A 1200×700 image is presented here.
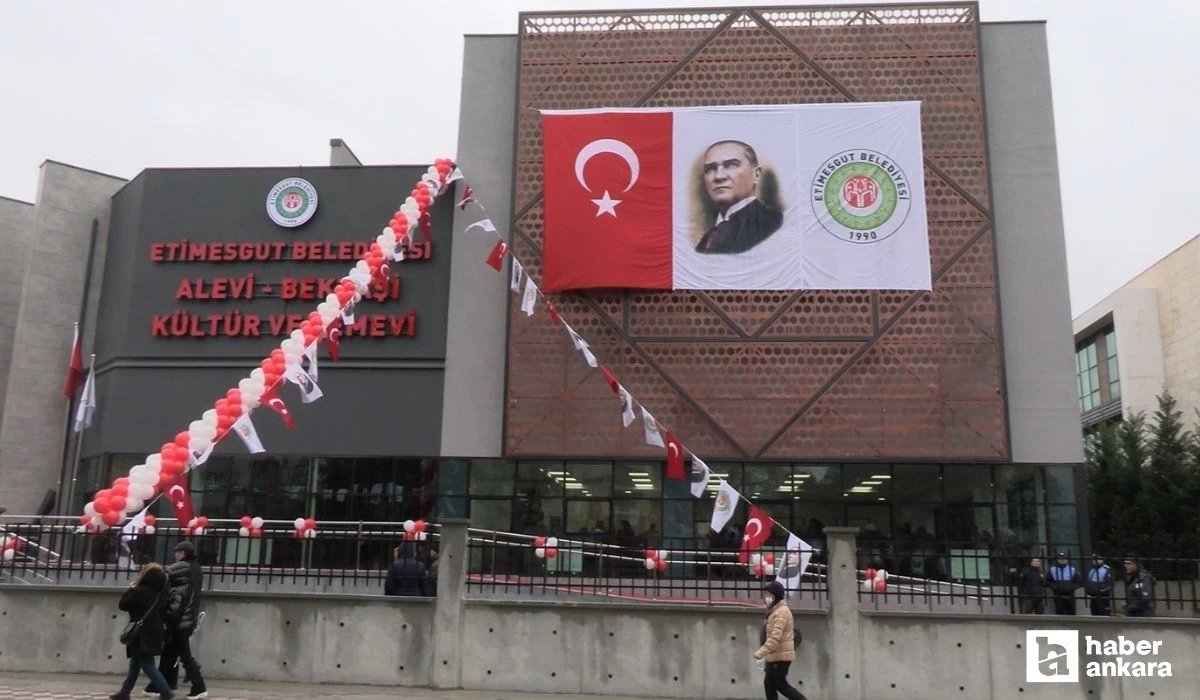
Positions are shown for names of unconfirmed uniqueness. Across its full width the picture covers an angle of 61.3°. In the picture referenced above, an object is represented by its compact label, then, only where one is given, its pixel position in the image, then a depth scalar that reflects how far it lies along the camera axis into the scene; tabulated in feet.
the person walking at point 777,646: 35.96
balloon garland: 48.60
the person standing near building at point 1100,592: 45.98
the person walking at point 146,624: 38.22
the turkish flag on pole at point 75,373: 87.38
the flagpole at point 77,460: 88.33
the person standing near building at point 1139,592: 45.70
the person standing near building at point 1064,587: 48.01
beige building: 132.98
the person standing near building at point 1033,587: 48.31
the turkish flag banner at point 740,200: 77.05
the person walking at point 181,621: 40.04
